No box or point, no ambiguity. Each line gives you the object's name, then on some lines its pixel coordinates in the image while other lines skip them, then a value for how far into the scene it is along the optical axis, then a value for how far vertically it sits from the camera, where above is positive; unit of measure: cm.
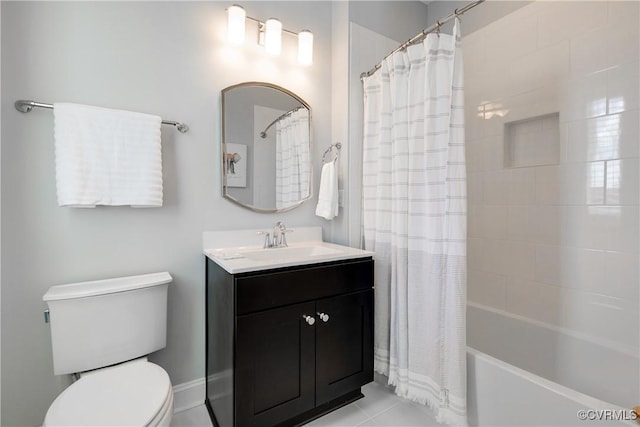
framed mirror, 173 +34
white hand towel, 194 +5
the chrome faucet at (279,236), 183 -22
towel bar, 124 +42
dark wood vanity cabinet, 125 -67
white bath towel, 125 +21
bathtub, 110 -85
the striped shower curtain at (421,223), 136 -12
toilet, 96 -64
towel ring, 205 +37
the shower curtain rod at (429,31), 130 +85
